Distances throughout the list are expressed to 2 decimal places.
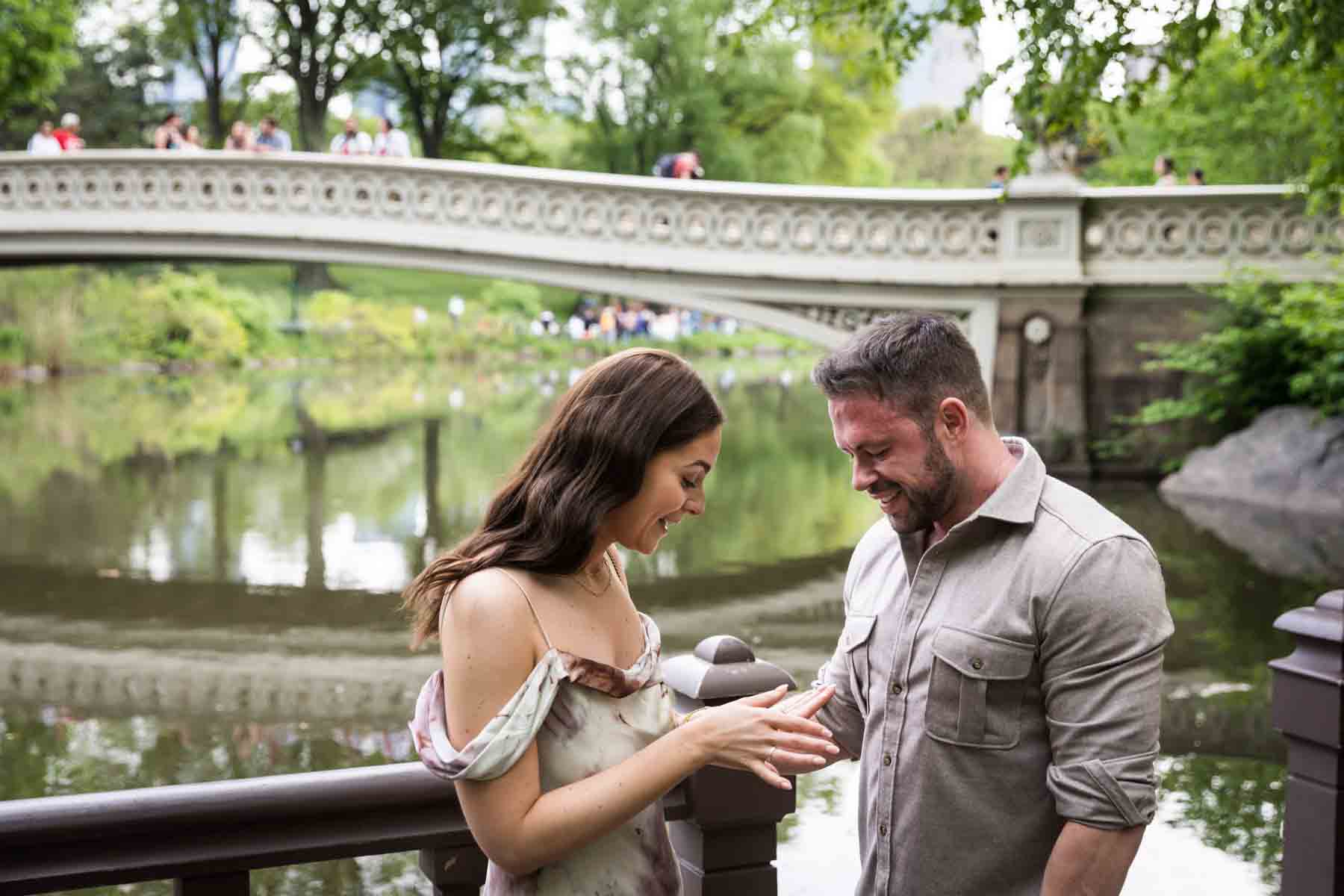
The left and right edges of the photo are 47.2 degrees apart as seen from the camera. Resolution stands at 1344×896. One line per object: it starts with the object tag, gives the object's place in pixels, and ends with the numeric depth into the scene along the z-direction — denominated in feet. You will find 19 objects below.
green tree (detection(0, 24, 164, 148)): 152.87
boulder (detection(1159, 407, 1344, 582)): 40.81
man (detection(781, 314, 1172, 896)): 6.89
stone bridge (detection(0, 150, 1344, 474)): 51.96
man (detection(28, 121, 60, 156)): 68.54
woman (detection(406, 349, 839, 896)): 6.32
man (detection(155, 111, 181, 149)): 76.18
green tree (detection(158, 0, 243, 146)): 130.21
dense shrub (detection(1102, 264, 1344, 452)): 45.73
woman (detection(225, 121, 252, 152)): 72.18
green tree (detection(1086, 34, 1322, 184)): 80.94
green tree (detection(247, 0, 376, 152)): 130.11
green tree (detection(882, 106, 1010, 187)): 179.01
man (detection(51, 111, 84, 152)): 70.54
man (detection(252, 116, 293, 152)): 73.20
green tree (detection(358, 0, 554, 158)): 133.08
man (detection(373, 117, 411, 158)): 69.87
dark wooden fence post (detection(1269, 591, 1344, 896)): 8.92
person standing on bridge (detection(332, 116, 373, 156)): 69.21
